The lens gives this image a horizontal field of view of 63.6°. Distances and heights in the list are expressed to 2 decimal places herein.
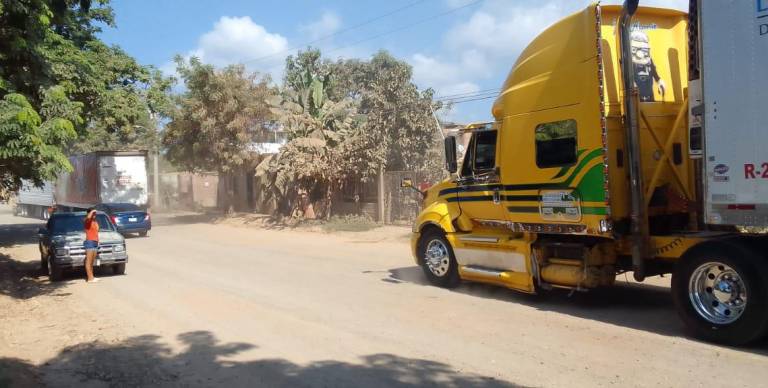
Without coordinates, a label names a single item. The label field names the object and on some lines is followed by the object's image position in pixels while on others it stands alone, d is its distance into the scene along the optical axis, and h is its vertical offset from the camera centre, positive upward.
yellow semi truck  6.29 +0.23
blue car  23.55 -0.74
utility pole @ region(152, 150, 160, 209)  41.46 +0.76
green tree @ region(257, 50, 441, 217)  23.89 +2.12
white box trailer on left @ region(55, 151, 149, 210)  27.27 +0.94
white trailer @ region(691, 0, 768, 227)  6.09 +0.75
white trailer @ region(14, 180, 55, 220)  37.59 -0.17
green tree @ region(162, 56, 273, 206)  28.27 +3.77
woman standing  12.71 -0.86
